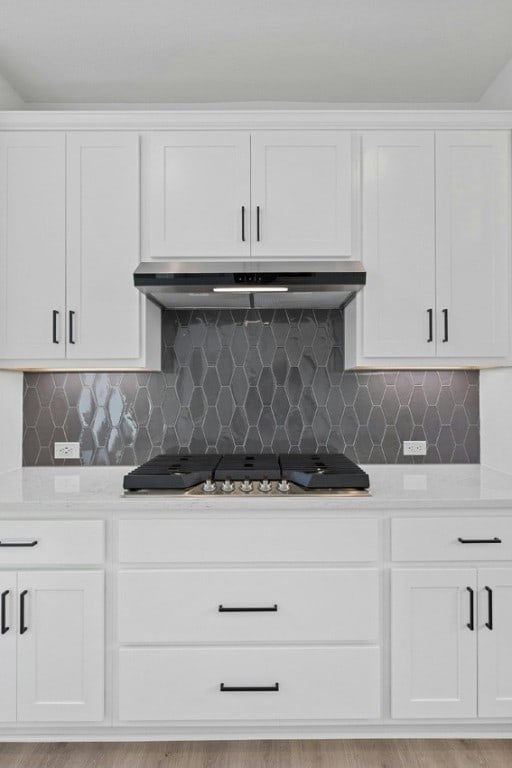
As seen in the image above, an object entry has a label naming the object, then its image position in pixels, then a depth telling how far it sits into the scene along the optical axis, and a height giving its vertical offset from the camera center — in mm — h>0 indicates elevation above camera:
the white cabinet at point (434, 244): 2283 +609
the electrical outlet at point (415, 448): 2645 -300
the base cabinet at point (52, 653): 1917 -952
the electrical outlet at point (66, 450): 2641 -316
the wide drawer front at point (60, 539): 1929 -550
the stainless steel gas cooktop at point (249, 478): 1989 -347
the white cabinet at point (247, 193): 2275 +823
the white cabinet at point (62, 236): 2270 +638
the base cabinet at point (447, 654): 1932 -962
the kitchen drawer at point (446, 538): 1941 -546
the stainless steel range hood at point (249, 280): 2072 +414
